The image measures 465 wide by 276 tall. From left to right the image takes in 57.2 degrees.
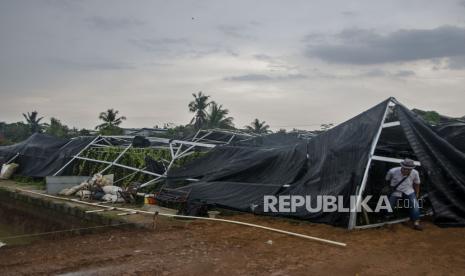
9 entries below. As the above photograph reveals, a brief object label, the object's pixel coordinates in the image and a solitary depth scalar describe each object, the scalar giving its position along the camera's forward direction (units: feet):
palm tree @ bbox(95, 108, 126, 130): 148.77
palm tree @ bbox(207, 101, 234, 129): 156.04
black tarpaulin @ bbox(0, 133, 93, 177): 61.98
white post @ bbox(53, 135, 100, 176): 59.67
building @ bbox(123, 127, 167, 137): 134.02
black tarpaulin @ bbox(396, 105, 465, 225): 26.94
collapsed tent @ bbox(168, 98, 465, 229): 27.27
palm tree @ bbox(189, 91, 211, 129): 161.79
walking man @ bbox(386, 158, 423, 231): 26.55
